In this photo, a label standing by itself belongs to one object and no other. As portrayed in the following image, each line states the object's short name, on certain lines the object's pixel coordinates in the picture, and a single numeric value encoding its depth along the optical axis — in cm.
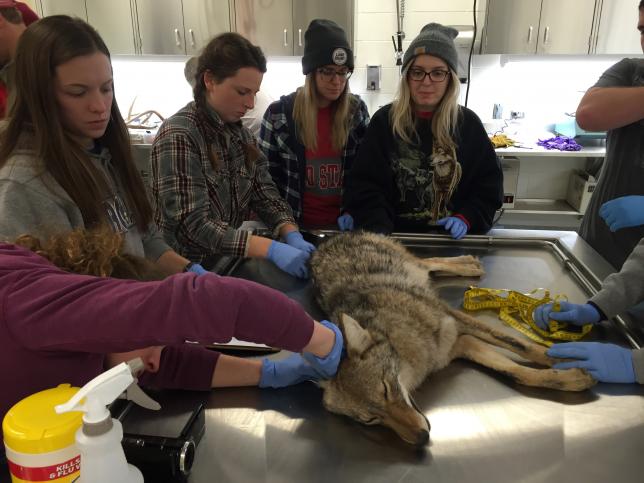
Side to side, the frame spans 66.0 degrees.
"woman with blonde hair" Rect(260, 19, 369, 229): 288
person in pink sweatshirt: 91
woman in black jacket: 260
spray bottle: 77
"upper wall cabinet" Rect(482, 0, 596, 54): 490
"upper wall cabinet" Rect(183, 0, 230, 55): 523
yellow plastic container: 79
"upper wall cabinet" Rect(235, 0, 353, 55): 510
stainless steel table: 117
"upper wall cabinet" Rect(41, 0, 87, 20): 537
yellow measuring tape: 175
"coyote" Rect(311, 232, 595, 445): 140
